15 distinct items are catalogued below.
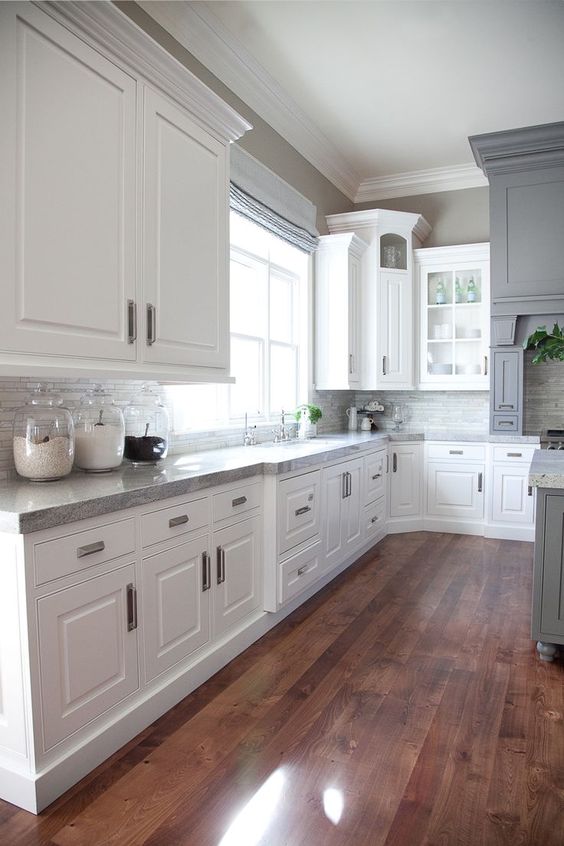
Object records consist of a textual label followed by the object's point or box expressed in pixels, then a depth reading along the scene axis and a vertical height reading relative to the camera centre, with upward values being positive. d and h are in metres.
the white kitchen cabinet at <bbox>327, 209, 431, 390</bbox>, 5.14 +0.94
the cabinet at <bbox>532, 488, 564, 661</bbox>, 2.71 -0.76
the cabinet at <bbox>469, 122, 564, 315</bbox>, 4.74 +1.49
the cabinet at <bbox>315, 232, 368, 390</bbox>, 4.84 +0.76
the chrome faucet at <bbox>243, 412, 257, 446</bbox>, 3.87 -0.22
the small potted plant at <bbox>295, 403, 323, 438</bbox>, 4.50 -0.10
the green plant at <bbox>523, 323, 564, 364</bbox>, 3.16 +0.30
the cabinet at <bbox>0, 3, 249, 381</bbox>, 1.82 +0.72
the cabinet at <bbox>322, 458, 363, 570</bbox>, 3.71 -0.68
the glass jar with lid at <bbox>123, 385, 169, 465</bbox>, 2.65 -0.13
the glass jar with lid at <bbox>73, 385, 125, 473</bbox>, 2.35 -0.13
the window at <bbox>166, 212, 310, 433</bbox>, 3.68 +0.46
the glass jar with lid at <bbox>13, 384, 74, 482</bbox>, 2.12 -0.14
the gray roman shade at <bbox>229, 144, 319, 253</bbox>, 3.57 +1.32
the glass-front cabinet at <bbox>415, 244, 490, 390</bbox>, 5.22 +0.78
